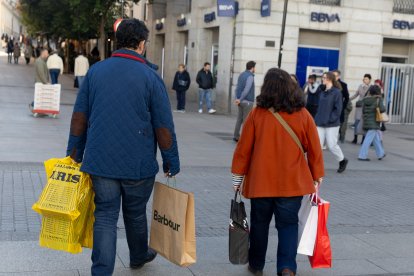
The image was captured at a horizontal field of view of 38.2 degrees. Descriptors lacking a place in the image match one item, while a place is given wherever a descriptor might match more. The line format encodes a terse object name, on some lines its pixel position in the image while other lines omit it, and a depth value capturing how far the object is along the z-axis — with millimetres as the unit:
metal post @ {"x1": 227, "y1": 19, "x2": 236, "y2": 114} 20969
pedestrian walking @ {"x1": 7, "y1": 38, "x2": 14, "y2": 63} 45678
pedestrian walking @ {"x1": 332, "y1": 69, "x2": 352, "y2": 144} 14477
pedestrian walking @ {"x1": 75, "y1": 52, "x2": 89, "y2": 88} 21656
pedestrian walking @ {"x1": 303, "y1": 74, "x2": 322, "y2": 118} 13539
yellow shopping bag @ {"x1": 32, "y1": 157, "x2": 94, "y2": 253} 4230
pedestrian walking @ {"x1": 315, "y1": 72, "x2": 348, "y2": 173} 10570
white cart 15727
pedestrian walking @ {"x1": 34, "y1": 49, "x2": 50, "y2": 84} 16439
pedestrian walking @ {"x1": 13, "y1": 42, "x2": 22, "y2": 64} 45125
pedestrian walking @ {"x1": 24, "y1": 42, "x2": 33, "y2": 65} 46719
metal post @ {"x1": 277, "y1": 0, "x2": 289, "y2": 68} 17166
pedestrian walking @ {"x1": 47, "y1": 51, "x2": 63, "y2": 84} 20641
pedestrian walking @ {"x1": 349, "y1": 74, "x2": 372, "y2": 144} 14969
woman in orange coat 4730
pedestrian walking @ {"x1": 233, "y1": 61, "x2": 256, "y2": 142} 13453
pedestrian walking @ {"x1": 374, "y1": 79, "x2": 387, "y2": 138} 12461
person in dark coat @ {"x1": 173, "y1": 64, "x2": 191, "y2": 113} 20719
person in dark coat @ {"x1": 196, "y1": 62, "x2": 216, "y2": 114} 20500
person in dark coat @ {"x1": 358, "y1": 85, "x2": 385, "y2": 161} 12023
